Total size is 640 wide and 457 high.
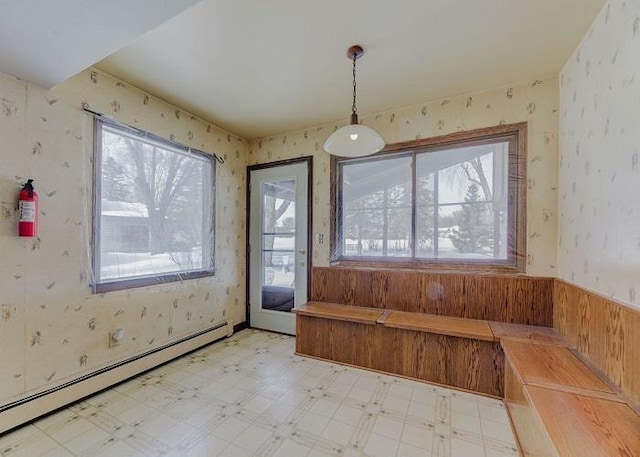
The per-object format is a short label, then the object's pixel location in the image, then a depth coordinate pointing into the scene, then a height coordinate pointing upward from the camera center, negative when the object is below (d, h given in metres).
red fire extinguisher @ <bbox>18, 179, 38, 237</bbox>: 1.77 +0.09
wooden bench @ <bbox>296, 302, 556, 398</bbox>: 2.16 -0.97
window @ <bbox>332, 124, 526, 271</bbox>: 2.48 +0.25
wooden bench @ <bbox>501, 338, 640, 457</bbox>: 1.06 -0.78
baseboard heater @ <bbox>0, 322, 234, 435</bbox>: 1.76 -1.16
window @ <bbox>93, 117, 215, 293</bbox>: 2.25 +0.15
